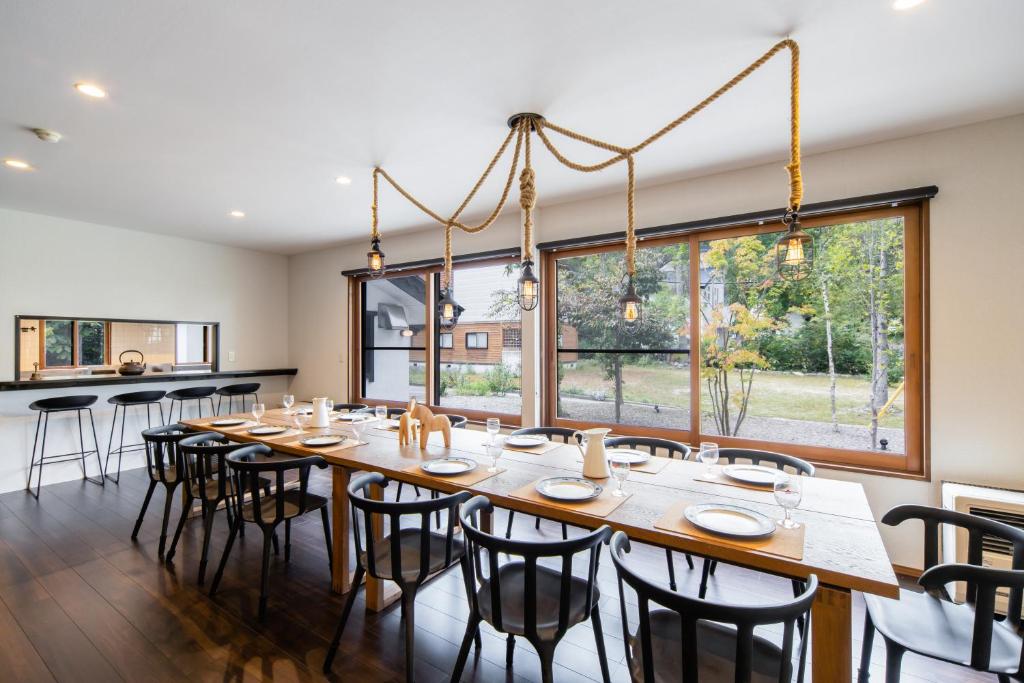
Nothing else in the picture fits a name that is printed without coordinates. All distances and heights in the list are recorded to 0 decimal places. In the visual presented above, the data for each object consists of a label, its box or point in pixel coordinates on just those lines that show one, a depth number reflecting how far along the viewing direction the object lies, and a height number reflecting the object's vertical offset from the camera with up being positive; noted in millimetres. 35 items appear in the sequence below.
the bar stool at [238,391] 5285 -576
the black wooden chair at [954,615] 1269 -935
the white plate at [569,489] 1826 -625
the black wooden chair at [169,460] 2889 -773
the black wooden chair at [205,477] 2619 -811
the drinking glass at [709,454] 2084 -521
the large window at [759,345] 2865 -30
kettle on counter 4828 -271
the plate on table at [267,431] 3080 -613
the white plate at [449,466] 2177 -623
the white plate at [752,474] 2016 -620
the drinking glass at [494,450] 2203 -526
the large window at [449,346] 4570 -48
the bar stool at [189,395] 4762 -558
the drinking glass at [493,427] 2410 -457
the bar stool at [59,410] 4016 -664
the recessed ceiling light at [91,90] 2182 +1231
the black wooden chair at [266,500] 2289 -892
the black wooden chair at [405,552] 1744 -913
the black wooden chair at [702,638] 1057 -803
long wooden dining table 1270 -644
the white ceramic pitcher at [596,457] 2111 -544
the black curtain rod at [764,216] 2676 +844
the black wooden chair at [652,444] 2684 -632
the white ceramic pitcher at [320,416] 3297 -540
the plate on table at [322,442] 2715 -609
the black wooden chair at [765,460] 2330 -648
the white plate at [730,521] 1504 -634
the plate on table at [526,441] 2760 -620
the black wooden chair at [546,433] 3159 -647
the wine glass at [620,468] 1822 -512
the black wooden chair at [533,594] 1426 -925
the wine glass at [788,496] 1519 -519
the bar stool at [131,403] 4410 -635
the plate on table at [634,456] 2365 -616
